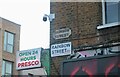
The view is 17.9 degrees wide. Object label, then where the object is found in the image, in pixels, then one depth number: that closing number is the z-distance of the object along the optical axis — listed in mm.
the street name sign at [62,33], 11000
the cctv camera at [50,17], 11406
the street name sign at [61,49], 10734
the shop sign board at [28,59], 10914
